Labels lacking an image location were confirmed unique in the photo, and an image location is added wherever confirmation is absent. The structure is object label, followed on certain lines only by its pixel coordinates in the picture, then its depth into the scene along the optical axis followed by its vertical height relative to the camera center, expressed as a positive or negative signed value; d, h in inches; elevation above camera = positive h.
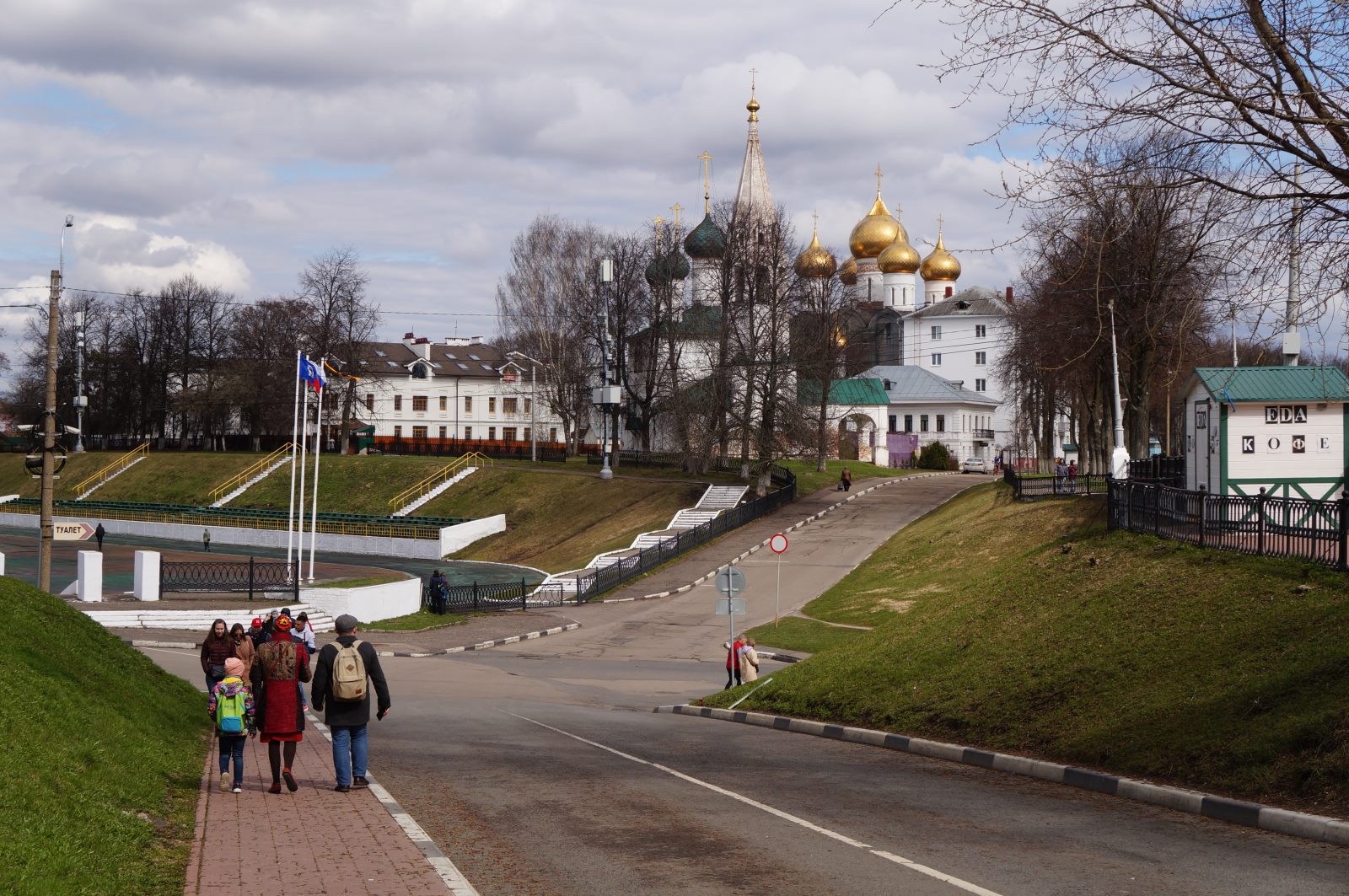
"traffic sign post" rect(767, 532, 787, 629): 1425.9 -90.4
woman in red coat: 461.4 -88.0
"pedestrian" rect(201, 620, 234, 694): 659.4 -100.5
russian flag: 1536.7 +100.7
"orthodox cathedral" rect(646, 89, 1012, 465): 2837.1 +418.0
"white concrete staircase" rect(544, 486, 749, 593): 1908.2 -105.7
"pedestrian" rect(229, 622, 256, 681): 671.1 -103.3
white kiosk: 1115.9 +35.9
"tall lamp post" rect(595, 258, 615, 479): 2647.6 +156.3
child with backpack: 454.9 -93.0
